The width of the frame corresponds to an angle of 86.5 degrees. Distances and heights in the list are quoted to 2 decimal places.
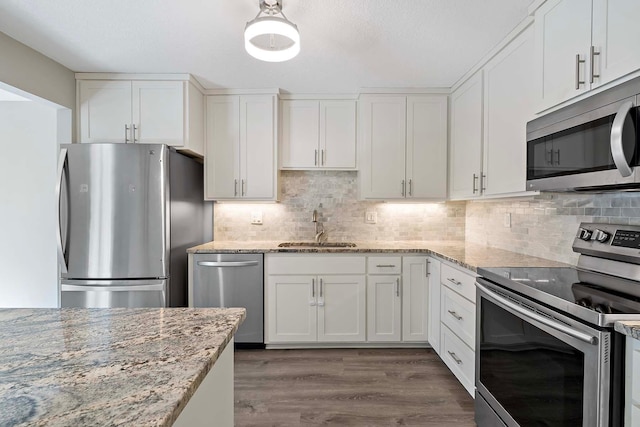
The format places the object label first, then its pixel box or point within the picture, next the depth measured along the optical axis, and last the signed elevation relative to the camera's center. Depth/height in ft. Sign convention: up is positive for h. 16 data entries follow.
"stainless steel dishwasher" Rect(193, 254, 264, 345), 9.50 -2.13
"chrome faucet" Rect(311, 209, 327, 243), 11.21 -0.77
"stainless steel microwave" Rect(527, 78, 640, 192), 3.85 +0.85
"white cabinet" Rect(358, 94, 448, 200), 10.38 +1.85
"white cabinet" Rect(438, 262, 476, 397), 6.93 -2.58
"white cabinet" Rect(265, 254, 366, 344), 9.62 -2.60
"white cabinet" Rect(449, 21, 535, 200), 6.56 +1.91
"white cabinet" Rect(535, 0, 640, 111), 4.13 +2.26
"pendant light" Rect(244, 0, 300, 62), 5.28 +2.78
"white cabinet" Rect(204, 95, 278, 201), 10.48 +1.82
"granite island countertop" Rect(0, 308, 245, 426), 1.89 -1.14
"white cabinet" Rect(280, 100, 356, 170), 10.77 +2.32
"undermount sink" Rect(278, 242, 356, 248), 11.07 -1.22
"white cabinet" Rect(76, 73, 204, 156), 9.24 +2.65
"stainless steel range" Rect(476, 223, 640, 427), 3.54 -1.60
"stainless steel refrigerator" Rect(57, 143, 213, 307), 8.38 -0.44
